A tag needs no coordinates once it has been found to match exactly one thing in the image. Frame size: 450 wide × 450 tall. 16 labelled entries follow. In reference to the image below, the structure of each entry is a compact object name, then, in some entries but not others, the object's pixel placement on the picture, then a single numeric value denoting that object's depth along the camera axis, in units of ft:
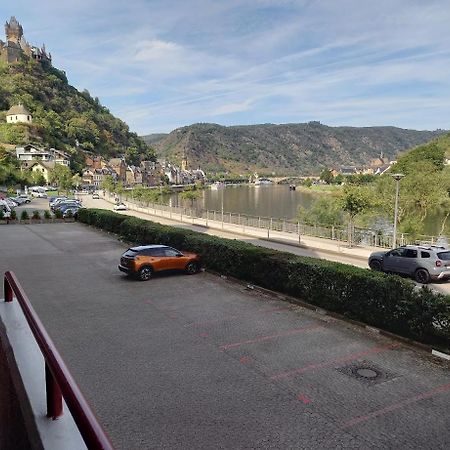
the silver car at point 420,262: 63.46
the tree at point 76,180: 409.88
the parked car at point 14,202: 201.48
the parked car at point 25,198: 244.09
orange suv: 59.47
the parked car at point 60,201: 181.37
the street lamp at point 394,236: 87.99
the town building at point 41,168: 395.34
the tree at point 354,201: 102.47
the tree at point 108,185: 384.68
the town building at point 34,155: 408.10
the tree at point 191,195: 258.57
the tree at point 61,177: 364.99
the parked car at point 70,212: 150.10
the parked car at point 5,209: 151.35
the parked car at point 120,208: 216.95
